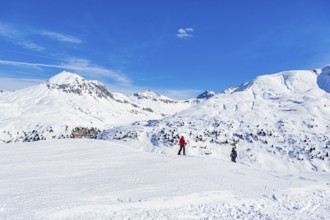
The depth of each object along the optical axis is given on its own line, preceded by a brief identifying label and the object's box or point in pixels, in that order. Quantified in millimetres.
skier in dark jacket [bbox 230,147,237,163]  32713
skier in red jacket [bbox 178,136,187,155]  32494
